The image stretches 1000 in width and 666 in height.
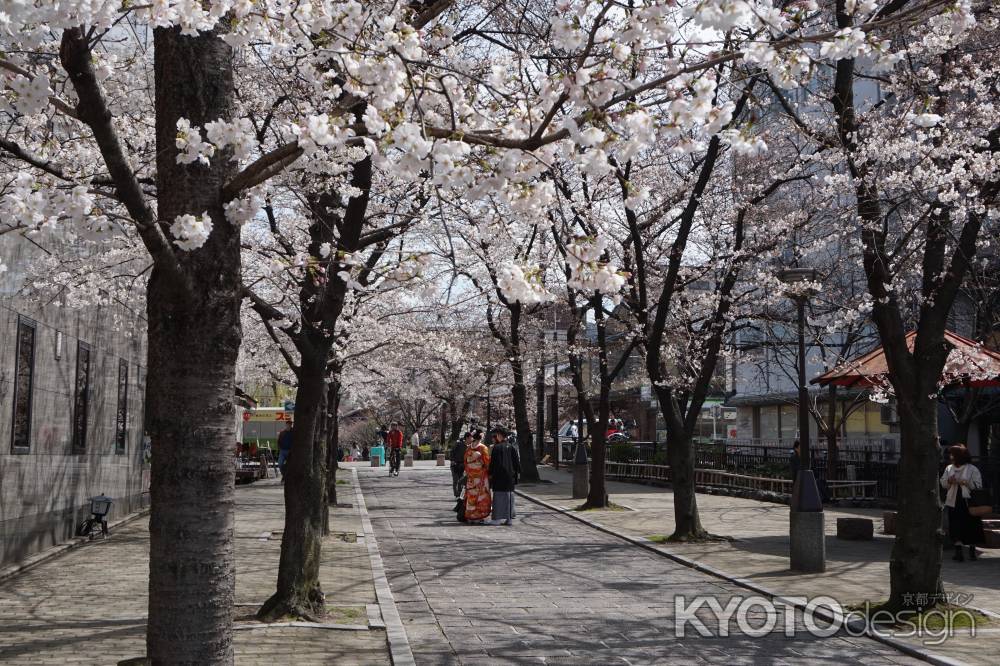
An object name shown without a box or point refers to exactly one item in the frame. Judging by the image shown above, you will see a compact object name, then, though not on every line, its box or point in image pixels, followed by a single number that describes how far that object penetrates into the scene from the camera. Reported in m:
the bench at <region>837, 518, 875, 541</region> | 17.16
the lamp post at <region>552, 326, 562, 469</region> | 34.63
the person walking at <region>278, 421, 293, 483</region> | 27.19
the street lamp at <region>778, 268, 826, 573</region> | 13.33
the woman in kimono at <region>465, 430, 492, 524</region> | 20.41
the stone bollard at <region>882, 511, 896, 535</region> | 17.66
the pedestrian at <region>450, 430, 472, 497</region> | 24.19
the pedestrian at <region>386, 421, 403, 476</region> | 39.81
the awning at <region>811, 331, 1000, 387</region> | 17.59
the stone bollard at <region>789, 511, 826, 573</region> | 13.32
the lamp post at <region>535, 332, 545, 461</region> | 36.41
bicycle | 39.84
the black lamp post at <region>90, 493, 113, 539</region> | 16.64
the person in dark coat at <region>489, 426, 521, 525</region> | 20.23
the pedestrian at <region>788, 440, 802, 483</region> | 27.40
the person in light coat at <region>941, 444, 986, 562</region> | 14.62
